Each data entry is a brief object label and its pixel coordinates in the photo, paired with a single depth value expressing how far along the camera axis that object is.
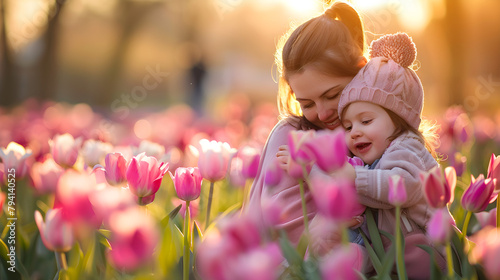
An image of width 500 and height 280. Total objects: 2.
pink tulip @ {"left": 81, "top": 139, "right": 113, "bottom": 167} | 2.65
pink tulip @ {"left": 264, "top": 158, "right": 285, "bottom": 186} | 1.96
